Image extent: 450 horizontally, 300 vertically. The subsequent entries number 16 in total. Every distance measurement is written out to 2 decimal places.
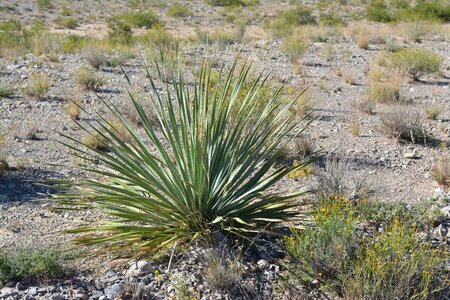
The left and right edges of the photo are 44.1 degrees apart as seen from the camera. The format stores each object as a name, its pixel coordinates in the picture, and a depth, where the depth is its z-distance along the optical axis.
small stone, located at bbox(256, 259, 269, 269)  4.71
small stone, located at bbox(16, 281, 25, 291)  4.30
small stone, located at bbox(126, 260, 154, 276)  4.50
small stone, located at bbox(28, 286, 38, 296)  4.22
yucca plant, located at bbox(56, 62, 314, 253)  4.78
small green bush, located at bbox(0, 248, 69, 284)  4.36
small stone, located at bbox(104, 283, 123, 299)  4.23
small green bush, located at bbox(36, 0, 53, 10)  38.03
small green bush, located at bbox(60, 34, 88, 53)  16.06
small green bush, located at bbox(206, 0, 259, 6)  42.19
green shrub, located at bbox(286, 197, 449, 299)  4.10
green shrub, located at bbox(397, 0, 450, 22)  26.83
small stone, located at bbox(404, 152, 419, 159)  8.02
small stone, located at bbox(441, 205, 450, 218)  5.79
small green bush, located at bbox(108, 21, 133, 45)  18.61
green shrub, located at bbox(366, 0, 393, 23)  29.28
